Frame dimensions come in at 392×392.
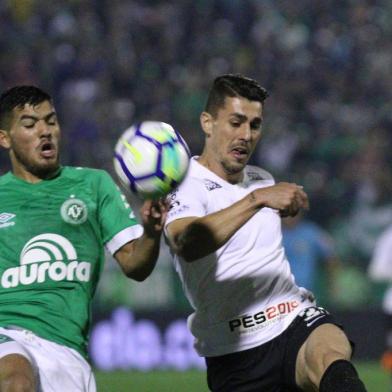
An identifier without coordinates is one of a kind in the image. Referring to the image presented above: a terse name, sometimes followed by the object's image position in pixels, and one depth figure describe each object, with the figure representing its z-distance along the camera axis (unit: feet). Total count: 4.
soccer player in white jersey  40.32
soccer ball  36.60
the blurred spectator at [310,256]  84.53
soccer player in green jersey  37.29
